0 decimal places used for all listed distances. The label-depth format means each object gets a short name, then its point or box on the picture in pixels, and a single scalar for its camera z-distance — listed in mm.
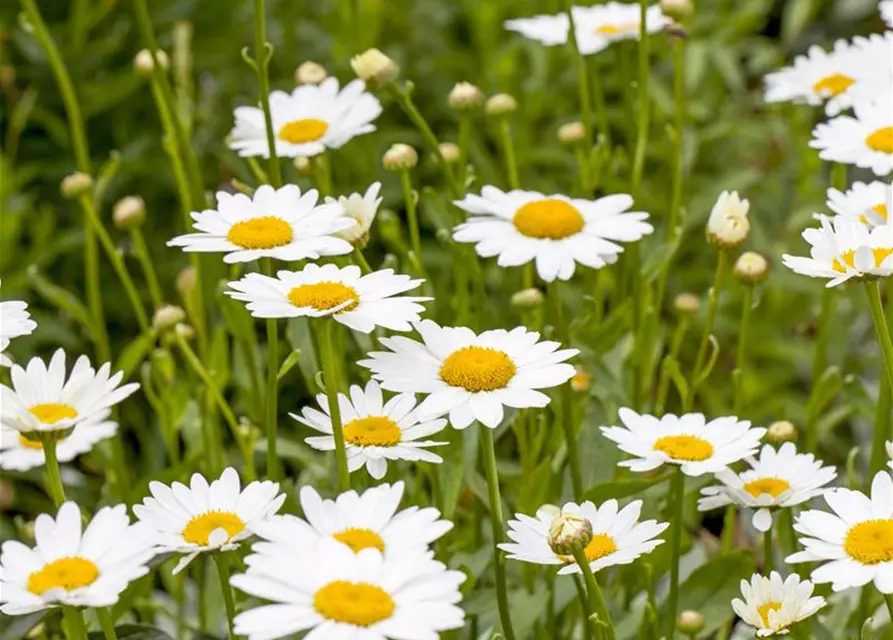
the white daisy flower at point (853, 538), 1385
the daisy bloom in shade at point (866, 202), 1500
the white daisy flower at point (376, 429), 1422
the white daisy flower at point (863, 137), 1546
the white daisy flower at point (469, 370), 1403
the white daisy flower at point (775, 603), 1408
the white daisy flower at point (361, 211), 1474
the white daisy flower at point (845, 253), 1413
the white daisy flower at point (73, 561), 1353
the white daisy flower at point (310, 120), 1554
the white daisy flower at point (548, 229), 1514
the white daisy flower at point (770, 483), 1443
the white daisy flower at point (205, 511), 1387
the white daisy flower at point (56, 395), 1401
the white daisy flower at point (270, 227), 1437
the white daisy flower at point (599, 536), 1403
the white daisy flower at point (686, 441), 1431
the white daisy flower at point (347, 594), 1326
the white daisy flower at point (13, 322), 1406
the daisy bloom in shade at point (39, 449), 1563
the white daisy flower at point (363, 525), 1355
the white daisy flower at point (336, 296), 1401
